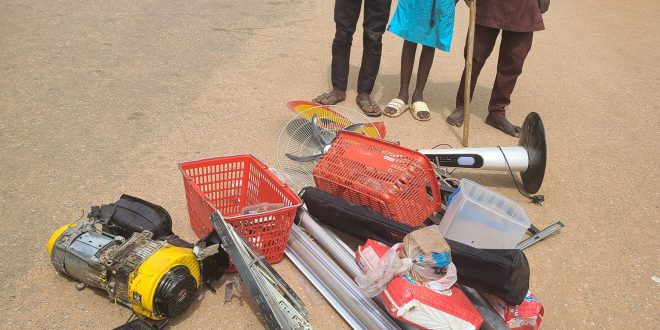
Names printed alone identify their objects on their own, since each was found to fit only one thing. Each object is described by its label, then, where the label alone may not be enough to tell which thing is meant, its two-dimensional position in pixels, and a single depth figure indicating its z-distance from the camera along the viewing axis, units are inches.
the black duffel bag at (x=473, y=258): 90.1
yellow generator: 86.6
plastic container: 105.3
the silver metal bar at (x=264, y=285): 84.2
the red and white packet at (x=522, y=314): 93.9
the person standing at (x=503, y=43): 163.5
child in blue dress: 170.4
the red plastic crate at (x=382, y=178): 107.4
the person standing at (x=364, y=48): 173.0
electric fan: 136.0
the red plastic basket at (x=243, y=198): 100.3
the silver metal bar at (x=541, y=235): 123.6
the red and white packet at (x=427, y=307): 84.1
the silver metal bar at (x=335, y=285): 94.5
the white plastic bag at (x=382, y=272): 89.1
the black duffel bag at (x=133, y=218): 100.0
